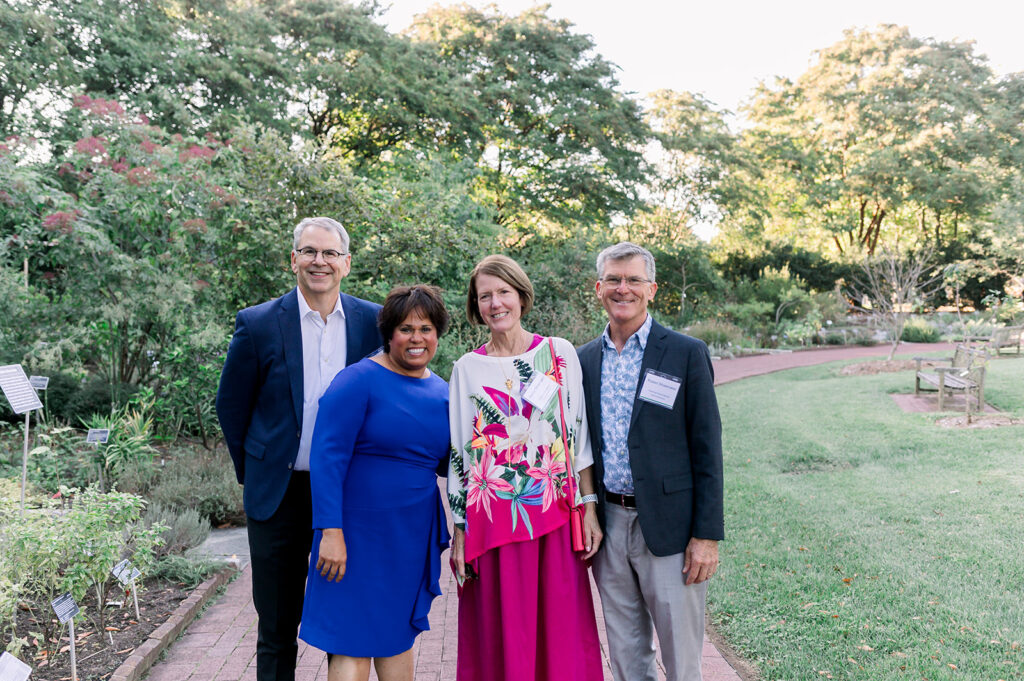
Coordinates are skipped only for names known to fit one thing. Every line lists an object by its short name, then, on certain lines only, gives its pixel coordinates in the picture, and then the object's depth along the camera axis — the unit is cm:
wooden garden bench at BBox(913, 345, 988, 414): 895
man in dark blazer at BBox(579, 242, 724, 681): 237
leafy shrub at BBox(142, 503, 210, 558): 438
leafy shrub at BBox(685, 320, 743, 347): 1867
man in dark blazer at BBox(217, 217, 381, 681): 254
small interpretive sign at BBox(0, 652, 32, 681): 222
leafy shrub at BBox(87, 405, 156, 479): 570
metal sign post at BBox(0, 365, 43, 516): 354
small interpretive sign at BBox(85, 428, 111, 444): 409
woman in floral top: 230
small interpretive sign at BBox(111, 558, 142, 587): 325
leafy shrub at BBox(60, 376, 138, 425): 762
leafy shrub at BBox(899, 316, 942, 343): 2112
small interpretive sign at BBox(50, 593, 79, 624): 271
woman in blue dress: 227
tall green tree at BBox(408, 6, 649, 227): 1850
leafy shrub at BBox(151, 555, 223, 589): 407
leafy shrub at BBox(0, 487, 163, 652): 302
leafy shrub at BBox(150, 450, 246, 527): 520
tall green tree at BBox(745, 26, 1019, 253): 2552
